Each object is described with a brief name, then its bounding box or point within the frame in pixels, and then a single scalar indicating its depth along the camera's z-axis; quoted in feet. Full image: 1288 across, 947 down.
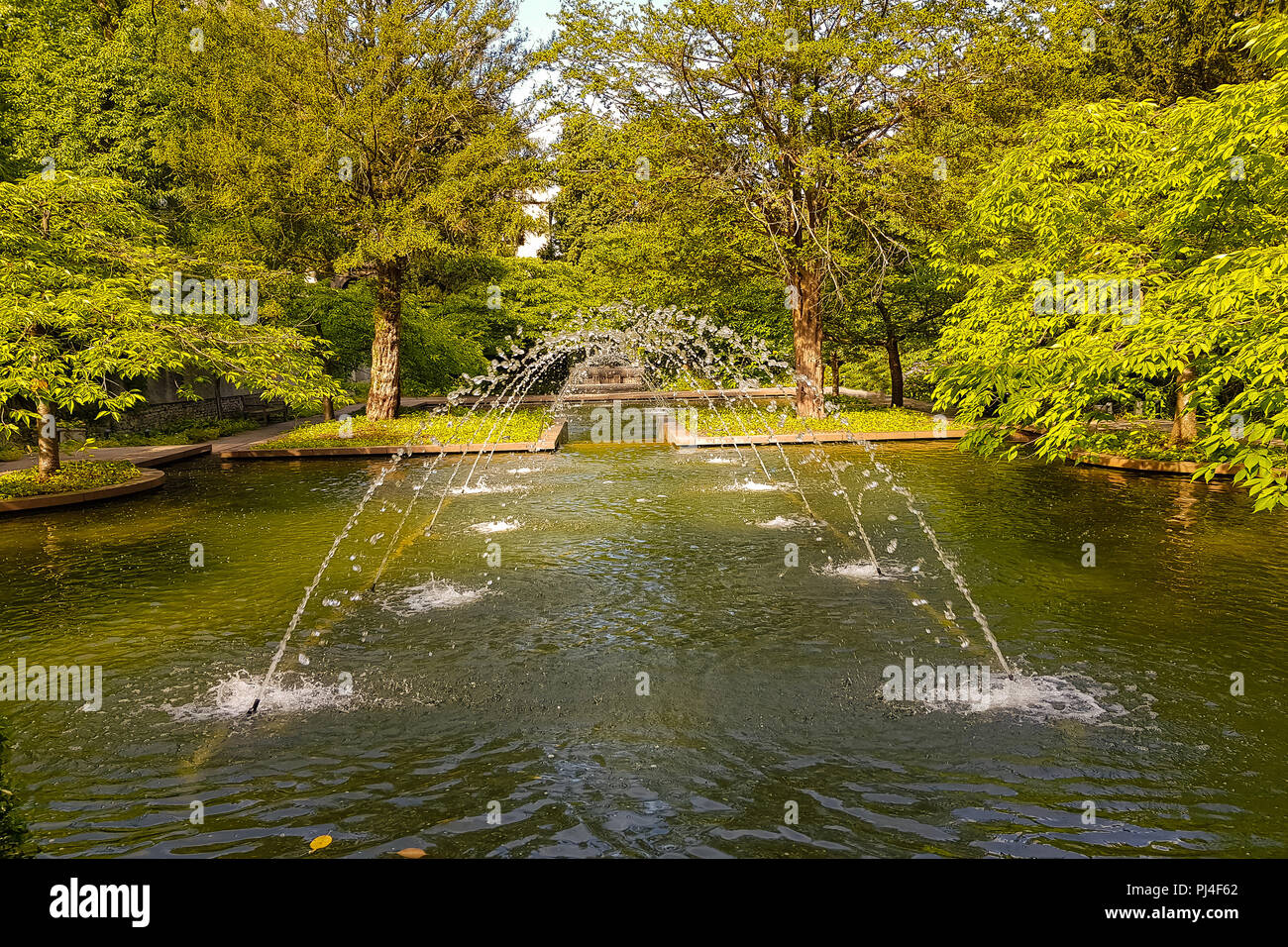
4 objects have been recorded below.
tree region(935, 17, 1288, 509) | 25.59
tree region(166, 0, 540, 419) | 88.69
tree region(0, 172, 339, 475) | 48.26
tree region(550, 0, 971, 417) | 81.51
